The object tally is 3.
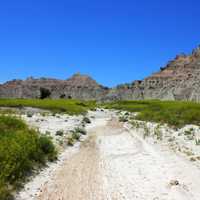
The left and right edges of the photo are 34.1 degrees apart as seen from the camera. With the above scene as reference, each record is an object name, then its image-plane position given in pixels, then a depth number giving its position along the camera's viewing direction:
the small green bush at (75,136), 22.98
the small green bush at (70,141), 20.25
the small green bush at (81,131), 27.42
